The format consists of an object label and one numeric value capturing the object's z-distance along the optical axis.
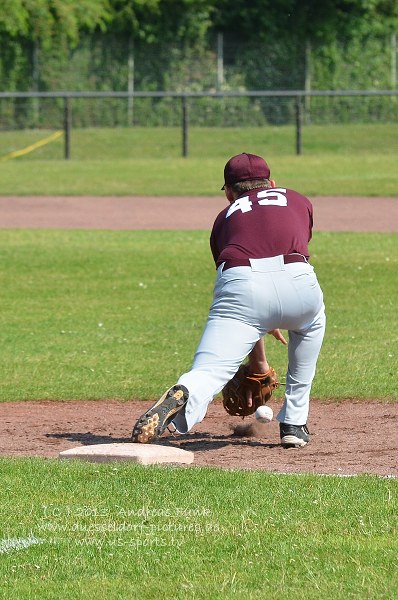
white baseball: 14.82
